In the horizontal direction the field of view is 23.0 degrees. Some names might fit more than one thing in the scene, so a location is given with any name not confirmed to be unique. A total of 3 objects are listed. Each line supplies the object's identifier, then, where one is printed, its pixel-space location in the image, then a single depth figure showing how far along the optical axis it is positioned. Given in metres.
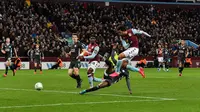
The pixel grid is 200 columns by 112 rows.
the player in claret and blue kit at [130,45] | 20.51
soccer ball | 21.10
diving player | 18.11
